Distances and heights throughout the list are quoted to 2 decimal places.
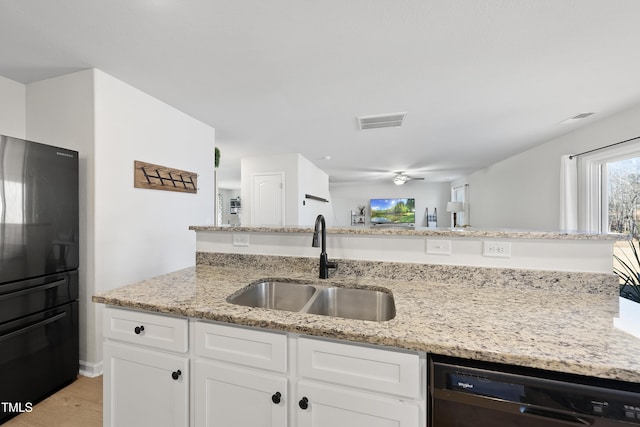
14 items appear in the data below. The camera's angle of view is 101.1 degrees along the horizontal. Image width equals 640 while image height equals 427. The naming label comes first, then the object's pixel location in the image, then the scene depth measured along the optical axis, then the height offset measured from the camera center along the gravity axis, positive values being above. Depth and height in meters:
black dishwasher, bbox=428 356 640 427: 0.65 -0.48
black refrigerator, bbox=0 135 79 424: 1.52 -0.36
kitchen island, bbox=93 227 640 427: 0.77 -0.37
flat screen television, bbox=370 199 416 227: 8.81 +0.03
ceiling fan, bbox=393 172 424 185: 6.81 +0.94
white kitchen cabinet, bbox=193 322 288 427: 0.91 -0.59
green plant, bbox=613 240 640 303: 1.89 -0.61
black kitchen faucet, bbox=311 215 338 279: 1.39 -0.18
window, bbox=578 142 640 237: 2.73 +0.25
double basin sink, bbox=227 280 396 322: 1.29 -0.45
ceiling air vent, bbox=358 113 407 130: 2.93 +1.08
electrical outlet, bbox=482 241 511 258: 1.30 -0.18
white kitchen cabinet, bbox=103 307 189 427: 1.04 -0.65
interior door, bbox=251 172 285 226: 4.77 +0.27
